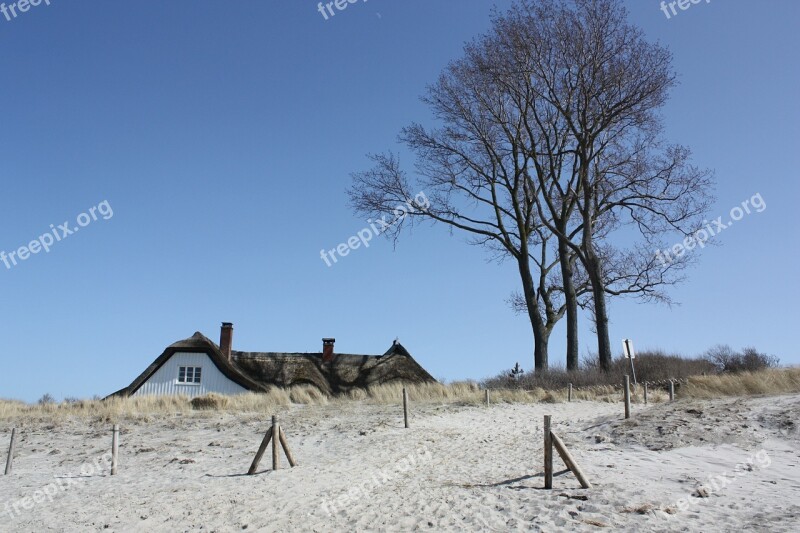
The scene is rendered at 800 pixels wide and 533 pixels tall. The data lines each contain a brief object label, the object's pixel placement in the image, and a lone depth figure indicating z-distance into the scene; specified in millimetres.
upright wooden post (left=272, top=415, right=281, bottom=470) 13684
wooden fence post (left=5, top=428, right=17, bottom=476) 15734
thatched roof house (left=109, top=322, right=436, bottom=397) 32656
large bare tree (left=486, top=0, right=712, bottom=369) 23953
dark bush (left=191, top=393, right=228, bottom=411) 23922
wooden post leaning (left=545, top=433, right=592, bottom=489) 10164
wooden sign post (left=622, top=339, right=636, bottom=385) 20844
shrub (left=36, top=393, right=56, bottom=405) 28270
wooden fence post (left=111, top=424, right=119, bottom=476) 14755
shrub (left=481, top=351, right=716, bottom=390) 22812
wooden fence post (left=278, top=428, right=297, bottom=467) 13805
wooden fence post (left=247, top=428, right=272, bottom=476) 13445
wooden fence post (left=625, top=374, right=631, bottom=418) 15383
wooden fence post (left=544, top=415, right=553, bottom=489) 10406
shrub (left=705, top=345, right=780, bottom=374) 24438
